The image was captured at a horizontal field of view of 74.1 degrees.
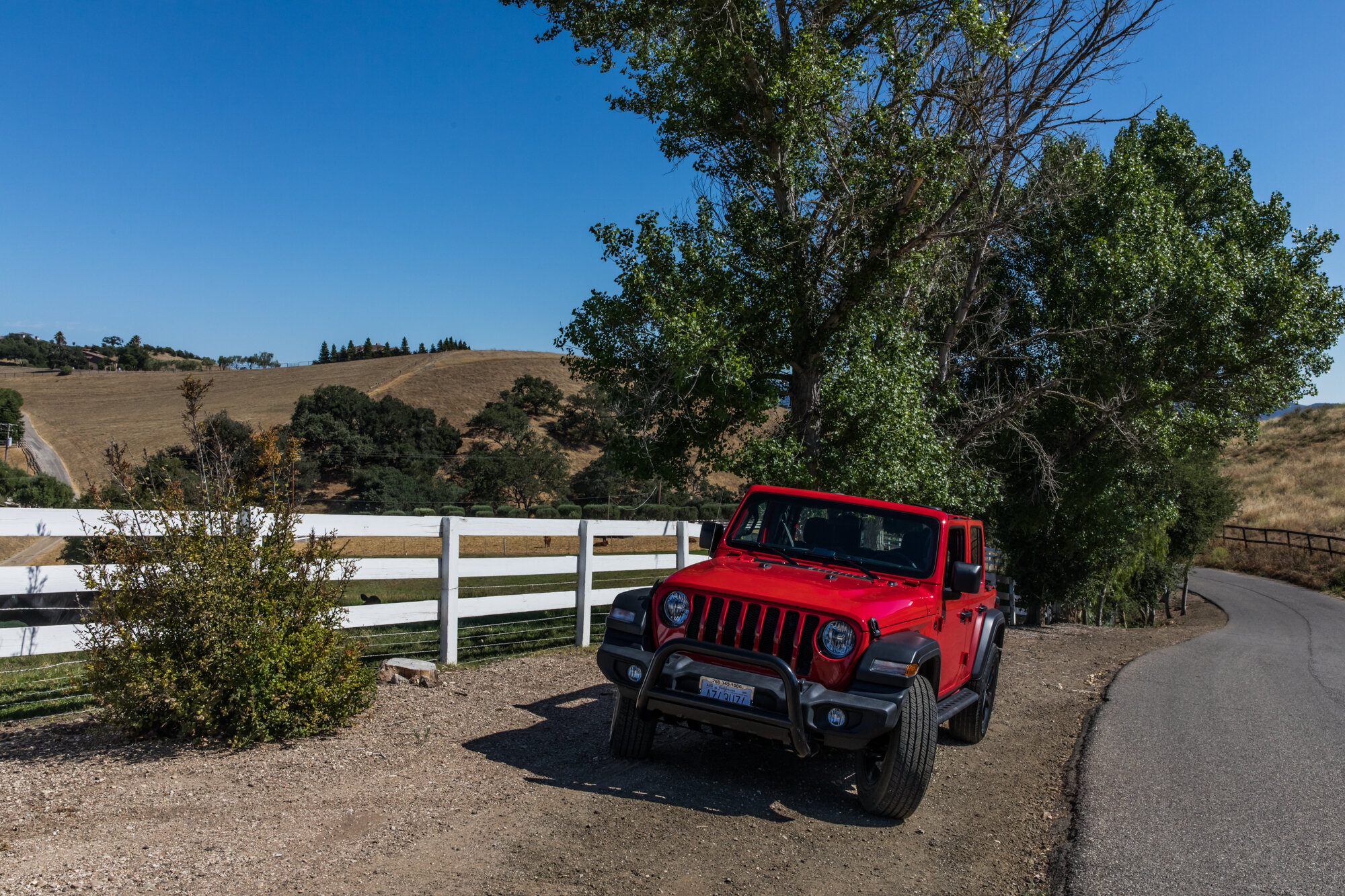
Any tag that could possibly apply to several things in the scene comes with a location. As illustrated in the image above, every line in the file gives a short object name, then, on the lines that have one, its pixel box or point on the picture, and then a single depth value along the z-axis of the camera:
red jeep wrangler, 4.82
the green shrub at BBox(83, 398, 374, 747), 5.30
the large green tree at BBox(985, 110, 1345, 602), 18.12
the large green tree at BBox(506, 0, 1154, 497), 14.05
